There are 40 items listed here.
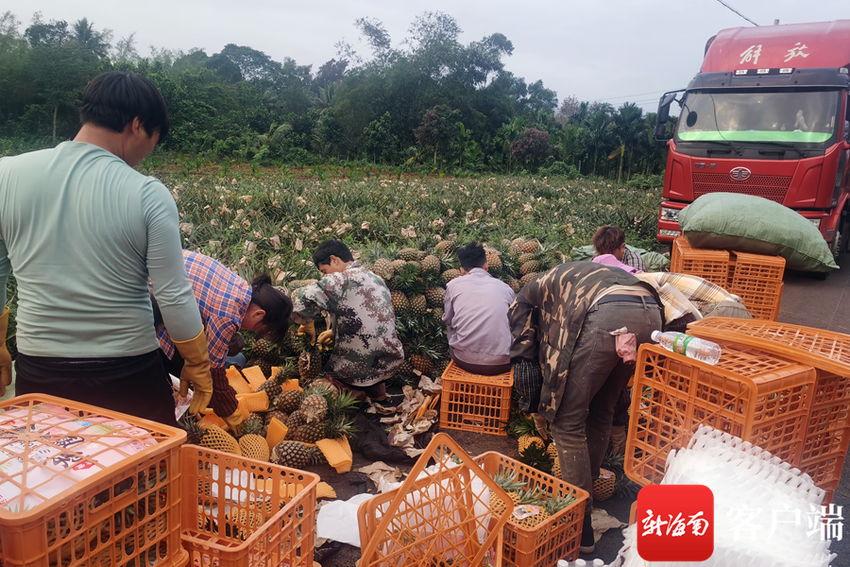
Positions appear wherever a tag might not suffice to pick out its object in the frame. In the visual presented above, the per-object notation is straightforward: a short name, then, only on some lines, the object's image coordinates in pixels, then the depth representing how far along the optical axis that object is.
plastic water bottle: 1.78
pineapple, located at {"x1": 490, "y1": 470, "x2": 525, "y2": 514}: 2.58
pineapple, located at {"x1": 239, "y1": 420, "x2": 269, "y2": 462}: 3.21
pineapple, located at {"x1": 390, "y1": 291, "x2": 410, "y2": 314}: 4.79
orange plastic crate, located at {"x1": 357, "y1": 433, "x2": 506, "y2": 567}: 1.78
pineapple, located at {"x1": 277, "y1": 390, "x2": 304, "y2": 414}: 3.80
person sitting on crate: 4.06
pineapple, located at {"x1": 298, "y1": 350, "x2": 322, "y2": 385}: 4.23
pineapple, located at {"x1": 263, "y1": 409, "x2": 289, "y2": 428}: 3.69
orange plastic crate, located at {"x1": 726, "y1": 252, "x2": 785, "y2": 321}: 4.69
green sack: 5.12
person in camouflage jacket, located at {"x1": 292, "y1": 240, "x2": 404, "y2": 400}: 4.04
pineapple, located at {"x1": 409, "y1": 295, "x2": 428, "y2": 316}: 4.86
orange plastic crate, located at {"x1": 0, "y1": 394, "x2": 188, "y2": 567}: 1.15
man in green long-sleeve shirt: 1.85
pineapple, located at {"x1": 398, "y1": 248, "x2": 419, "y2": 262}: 5.18
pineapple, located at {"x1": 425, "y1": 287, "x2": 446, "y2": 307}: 5.01
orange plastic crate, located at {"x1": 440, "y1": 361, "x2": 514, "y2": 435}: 3.94
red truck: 7.22
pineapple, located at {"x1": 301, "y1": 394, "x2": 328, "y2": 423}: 3.57
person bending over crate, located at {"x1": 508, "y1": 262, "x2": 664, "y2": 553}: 2.60
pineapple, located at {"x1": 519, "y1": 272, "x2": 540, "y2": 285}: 5.53
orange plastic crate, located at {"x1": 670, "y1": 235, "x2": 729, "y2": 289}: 4.95
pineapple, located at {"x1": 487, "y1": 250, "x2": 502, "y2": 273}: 5.31
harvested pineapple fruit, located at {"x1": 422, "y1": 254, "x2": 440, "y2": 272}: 5.07
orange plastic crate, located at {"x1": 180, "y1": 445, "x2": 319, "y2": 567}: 1.70
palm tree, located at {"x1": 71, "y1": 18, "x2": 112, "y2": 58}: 39.97
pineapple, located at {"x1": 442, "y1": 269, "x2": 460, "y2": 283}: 5.17
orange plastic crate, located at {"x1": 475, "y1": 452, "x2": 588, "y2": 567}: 2.23
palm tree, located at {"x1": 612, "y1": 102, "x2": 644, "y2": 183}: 30.05
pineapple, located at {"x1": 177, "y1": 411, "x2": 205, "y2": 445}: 2.93
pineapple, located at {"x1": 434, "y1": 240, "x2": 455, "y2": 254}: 5.74
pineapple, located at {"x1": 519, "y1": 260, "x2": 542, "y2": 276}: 5.71
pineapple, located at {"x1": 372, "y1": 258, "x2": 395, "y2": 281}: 4.84
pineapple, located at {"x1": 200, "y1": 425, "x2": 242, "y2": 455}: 2.96
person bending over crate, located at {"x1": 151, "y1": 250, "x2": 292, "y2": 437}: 2.71
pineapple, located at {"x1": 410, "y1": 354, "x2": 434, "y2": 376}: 4.70
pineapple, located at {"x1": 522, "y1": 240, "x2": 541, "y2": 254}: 6.21
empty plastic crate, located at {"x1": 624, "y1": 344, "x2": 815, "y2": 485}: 1.67
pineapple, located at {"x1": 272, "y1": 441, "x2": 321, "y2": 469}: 3.31
